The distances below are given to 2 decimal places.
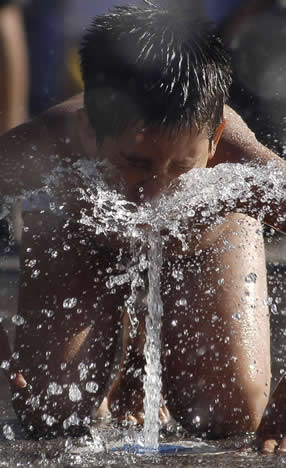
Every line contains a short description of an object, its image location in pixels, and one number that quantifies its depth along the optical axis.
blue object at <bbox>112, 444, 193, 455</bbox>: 4.02
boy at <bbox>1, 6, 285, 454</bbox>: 4.26
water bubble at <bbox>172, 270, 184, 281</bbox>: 4.75
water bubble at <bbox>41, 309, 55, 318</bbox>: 4.68
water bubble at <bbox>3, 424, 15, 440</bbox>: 4.31
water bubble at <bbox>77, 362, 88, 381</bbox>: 4.66
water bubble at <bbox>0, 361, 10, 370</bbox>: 4.41
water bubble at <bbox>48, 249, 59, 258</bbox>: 4.74
